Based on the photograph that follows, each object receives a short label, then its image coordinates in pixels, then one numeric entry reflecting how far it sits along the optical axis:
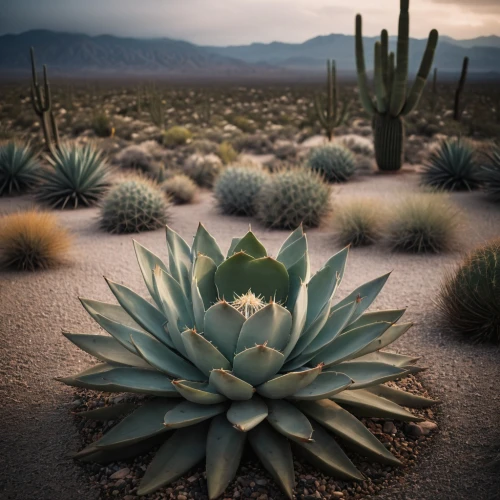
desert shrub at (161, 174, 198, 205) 11.12
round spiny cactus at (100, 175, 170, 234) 8.73
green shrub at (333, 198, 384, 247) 7.85
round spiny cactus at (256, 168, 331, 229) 8.80
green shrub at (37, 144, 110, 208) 10.58
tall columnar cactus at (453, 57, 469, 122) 20.88
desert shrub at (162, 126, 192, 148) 18.61
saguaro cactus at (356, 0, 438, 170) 11.95
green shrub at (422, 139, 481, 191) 11.40
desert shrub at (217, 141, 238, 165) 14.78
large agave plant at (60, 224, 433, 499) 2.67
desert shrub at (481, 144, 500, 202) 10.25
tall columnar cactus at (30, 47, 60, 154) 13.79
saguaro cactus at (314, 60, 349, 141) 16.69
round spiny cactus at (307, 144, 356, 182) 12.77
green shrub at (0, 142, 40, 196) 11.55
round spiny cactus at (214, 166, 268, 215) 9.84
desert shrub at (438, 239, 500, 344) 4.50
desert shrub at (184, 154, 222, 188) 13.15
